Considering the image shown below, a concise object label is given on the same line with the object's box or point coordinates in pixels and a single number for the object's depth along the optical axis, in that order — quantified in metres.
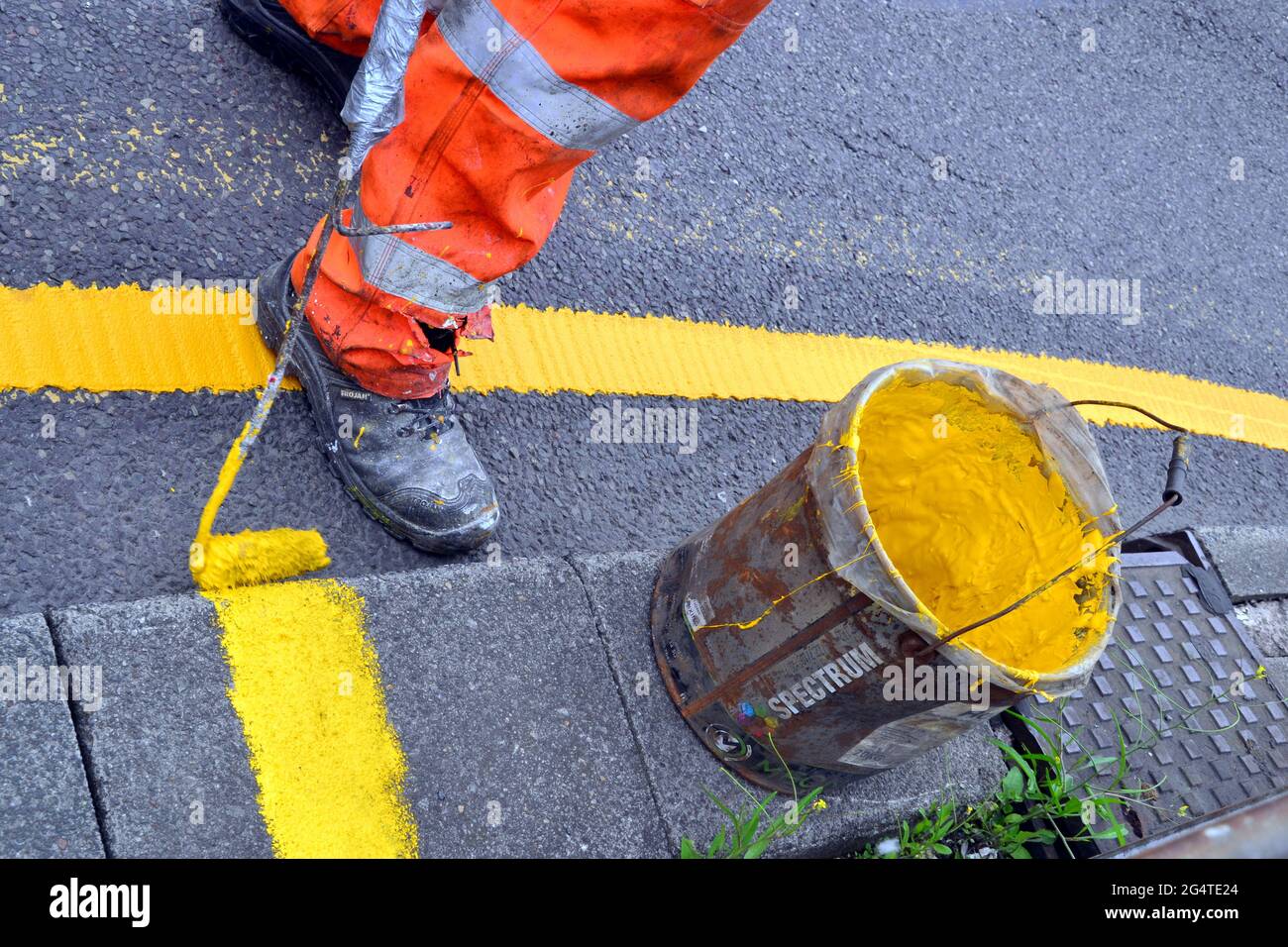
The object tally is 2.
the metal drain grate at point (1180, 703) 2.29
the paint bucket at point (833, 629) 1.59
